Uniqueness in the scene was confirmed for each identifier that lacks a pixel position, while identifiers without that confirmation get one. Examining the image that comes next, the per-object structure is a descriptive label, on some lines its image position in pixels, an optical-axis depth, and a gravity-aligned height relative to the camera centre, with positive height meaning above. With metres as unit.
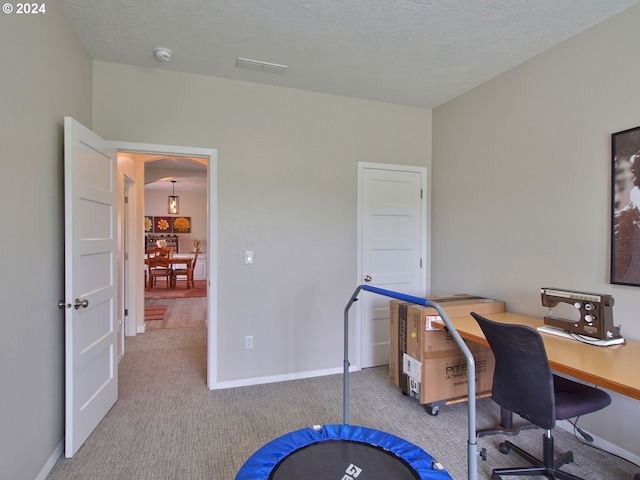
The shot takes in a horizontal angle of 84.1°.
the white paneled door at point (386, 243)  3.64 -0.08
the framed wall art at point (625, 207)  2.11 +0.19
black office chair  1.75 -0.84
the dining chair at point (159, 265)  8.30 -0.74
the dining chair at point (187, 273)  8.72 -0.97
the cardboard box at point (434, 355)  2.71 -0.94
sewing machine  2.03 -0.47
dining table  8.42 -0.70
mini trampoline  1.44 -1.00
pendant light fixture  9.58 +0.81
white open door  2.16 -0.34
